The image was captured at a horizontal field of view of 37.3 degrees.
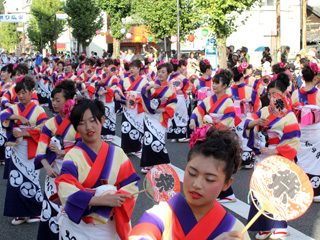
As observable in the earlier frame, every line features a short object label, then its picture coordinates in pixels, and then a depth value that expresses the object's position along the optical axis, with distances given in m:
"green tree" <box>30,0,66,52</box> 50.53
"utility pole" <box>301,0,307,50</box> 23.20
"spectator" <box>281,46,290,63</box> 19.98
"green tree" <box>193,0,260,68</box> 17.58
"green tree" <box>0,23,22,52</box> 80.23
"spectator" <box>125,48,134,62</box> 21.67
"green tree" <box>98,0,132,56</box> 34.72
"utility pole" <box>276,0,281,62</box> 22.00
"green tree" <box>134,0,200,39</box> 26.16
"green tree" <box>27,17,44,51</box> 54.56
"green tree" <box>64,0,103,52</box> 38.09
